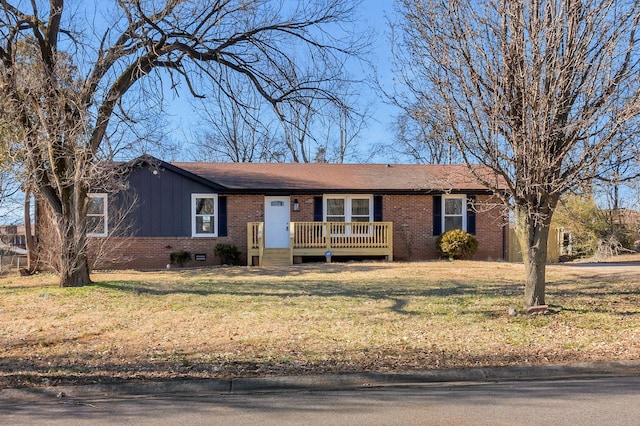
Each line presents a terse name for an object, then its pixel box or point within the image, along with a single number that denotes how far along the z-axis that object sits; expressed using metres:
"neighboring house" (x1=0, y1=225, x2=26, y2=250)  16.53
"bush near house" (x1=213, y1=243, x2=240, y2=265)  18.59
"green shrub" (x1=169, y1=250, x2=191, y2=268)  18.72
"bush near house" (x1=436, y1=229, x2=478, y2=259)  18.92
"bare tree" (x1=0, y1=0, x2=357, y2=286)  10.84
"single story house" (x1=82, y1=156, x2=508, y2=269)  18.75
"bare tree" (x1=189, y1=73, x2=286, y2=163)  36.21
